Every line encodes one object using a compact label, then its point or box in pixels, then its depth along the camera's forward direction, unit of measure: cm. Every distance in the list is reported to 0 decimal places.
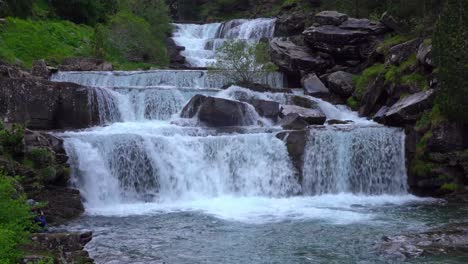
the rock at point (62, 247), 1119
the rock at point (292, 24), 4603
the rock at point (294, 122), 2733
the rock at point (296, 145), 2423
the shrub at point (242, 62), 3378
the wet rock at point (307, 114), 2842
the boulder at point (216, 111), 2775
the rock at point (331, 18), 3731
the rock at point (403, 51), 3033
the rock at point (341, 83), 3372
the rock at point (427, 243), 1366
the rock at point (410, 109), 2512
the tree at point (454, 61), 2256
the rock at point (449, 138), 2306
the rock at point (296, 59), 3659
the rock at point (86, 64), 3603
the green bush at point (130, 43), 4389
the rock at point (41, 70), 3206
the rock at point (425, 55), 2672
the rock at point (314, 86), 3438
